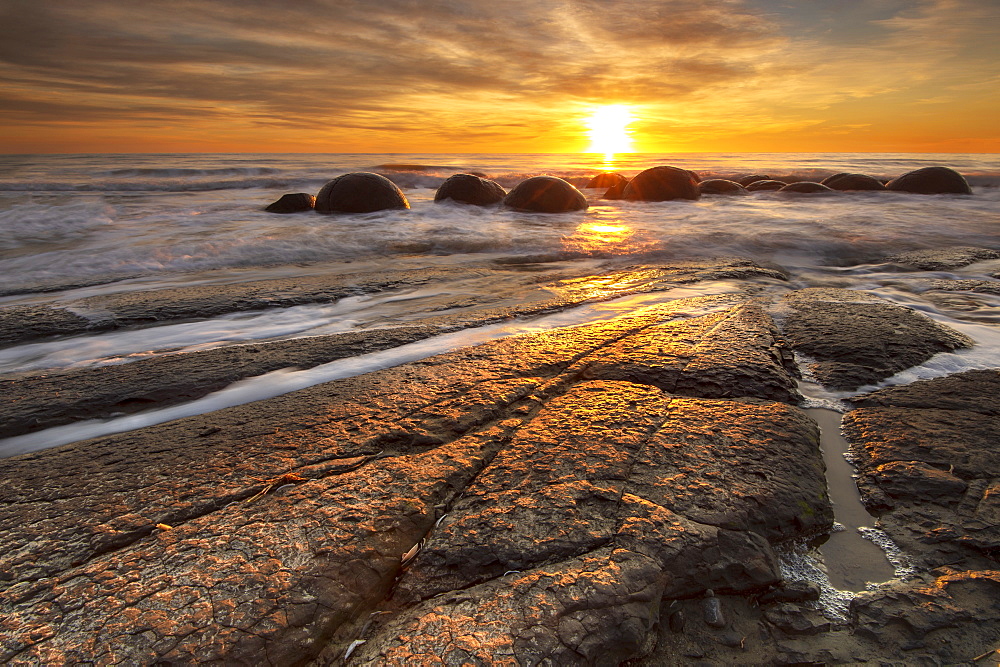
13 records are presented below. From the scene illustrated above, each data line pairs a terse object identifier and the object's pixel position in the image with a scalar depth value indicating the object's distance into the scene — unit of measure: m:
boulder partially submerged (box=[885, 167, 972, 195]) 14.44
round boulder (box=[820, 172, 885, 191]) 15.19
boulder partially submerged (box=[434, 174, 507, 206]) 12.33
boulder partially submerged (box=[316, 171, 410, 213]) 10.73
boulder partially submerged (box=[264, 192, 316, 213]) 11.33
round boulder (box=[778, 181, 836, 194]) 15.52
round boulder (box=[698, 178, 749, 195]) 16.06
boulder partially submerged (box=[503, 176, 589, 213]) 11.51
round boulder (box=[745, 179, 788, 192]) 16.55
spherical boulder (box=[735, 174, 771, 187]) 19.38
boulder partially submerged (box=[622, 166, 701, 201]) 14.21
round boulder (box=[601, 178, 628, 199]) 15.26
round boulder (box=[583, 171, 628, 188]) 19.14
